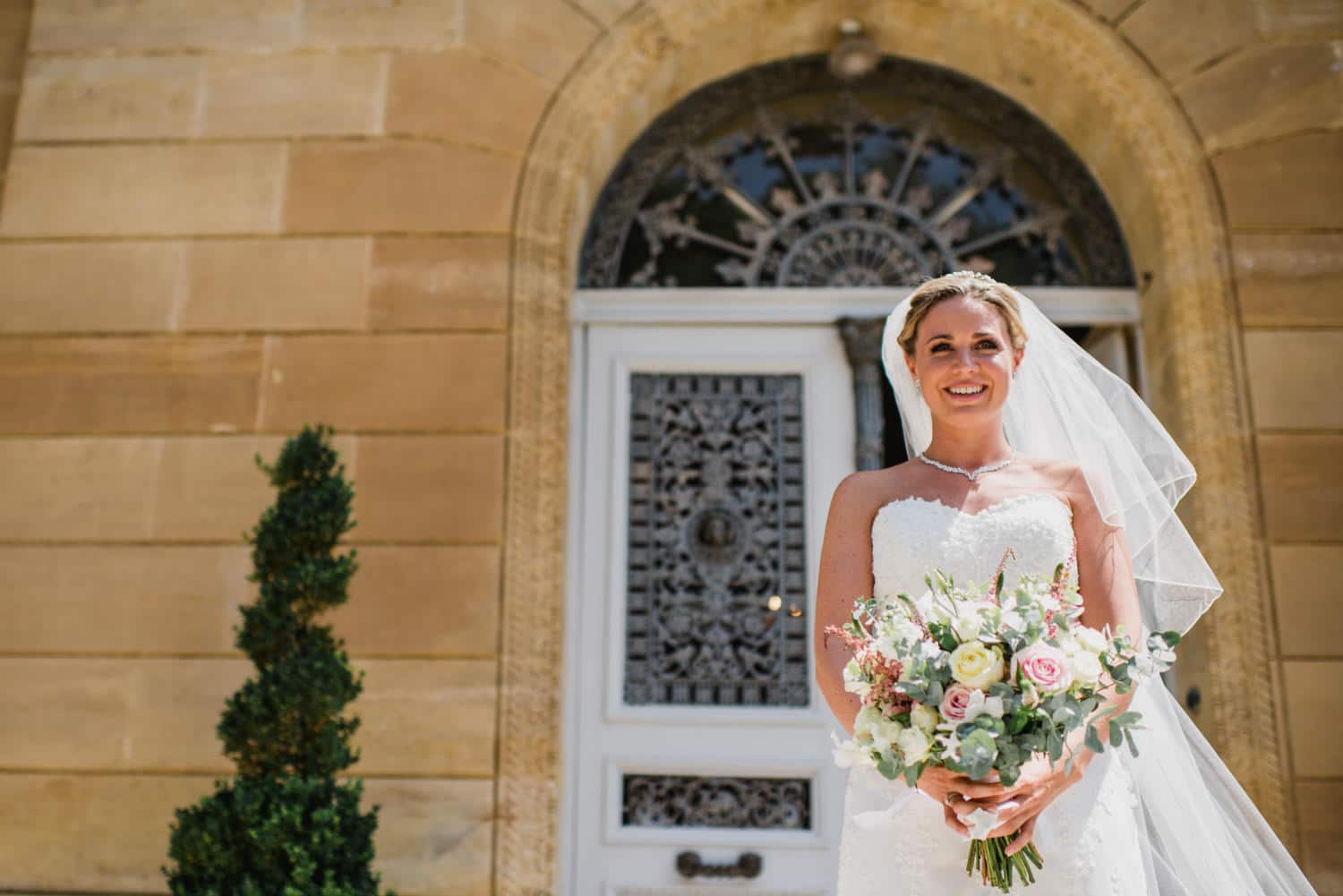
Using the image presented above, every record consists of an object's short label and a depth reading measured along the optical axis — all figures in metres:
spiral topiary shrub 3.36
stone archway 4.26
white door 4.51
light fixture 5.24
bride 2.28
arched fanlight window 5.21
